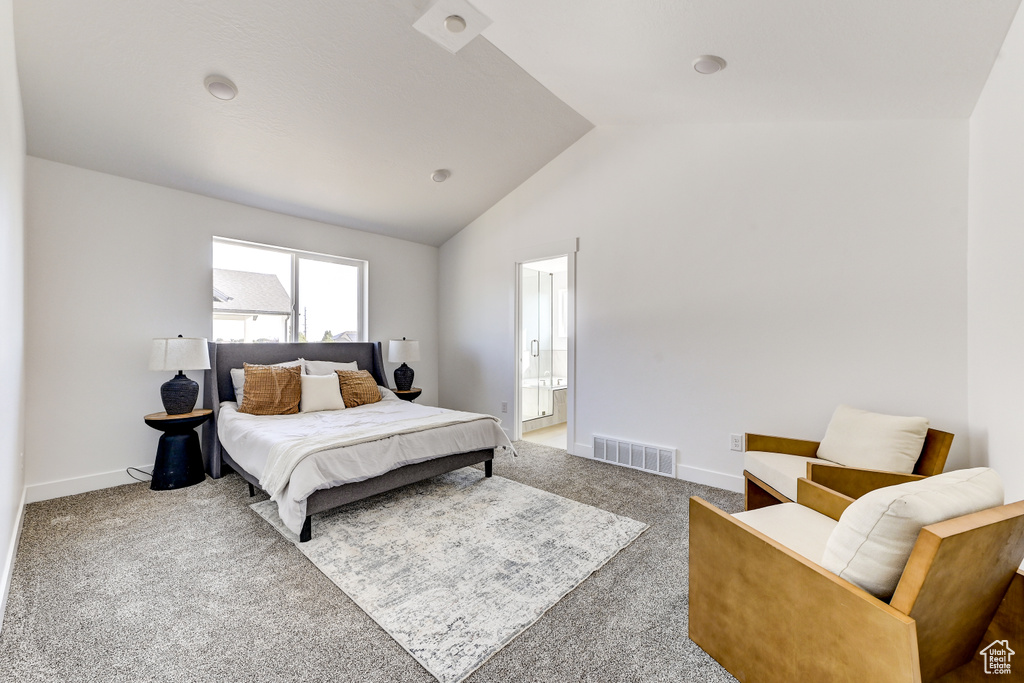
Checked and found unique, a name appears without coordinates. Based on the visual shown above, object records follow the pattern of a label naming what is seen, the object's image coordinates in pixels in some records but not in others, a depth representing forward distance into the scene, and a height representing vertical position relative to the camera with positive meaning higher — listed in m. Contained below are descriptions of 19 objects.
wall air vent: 3.68 -1.05
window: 4.14 +0.47
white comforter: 2.47 -0.72
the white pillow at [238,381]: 3.85 -0.38
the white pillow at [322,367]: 4.28 -0.28
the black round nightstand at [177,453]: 3.33 -0.91
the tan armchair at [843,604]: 0.99 -0.73
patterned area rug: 1.73 -1.16
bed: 2.52 -0.80
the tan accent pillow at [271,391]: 3.66 -0.45
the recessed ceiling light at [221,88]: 2.68 +1.60
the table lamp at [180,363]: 3.33 -0.19
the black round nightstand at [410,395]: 4.95 -0.64
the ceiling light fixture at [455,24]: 2.55 +1.89
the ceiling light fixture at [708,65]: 2.49 +1.63
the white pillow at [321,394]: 3.88 -0.51
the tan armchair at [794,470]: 2.14 -0.73
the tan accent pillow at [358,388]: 4.18 -0.49
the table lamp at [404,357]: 5.00 -0.21
